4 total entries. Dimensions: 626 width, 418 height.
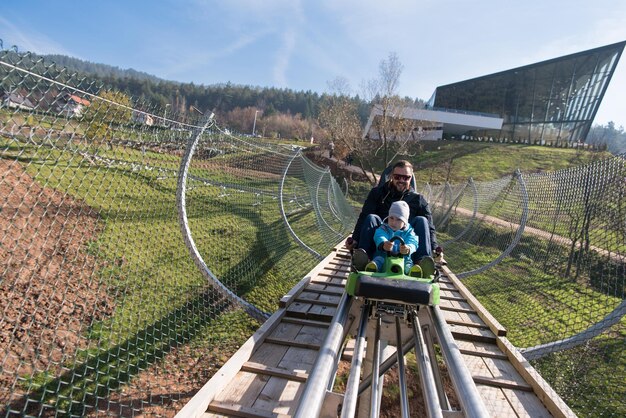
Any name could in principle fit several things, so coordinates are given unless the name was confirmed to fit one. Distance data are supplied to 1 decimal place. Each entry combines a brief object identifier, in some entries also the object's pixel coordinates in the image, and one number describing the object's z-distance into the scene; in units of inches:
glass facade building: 1489.9
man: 123.6
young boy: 112.3
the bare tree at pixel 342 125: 983.6
